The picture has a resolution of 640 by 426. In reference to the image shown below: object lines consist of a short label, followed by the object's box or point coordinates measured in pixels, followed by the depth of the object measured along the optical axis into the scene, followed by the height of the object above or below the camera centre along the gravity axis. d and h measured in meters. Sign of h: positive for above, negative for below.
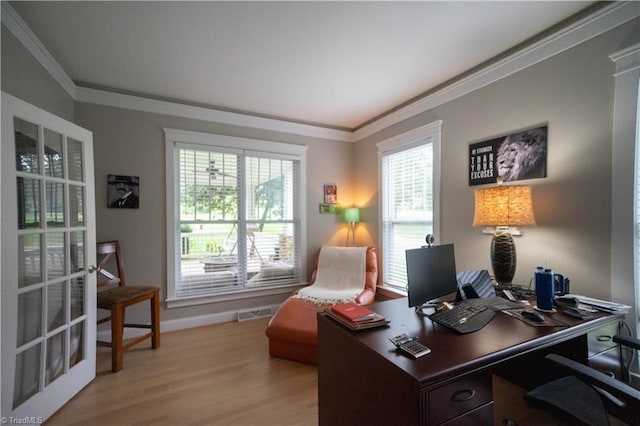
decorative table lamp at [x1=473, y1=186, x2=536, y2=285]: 1.86 -0.05
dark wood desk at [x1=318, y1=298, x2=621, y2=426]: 0.93 -0.62
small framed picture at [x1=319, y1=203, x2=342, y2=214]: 3.94 +0.02
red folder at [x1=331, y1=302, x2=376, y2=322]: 1.32 -0.53
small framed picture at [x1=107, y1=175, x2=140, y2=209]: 2.81 +0.20
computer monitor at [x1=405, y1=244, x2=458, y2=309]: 1.36 -0.35
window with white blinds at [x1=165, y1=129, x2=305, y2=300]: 3.15 -0.06
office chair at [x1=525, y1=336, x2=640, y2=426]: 0.97 -0.85
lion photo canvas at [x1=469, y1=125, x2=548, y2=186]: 2.04 +0.42
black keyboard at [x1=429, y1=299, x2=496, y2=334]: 1.27 -0.56
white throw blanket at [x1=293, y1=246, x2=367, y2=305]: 3.11 -0.81
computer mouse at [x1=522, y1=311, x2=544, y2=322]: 1.35 -0.55
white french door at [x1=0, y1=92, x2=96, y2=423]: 1.51 -0.34
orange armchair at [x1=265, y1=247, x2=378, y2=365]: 2.37 -1.09
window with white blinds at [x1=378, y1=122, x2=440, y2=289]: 2.95 +0.18
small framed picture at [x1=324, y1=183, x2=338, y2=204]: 3.98 +0.24
